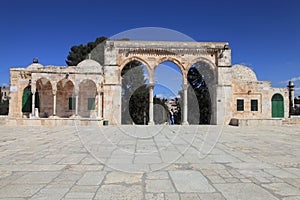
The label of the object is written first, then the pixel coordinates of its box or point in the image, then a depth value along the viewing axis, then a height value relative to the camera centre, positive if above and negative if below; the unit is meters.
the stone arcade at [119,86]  17.50 +1.58
